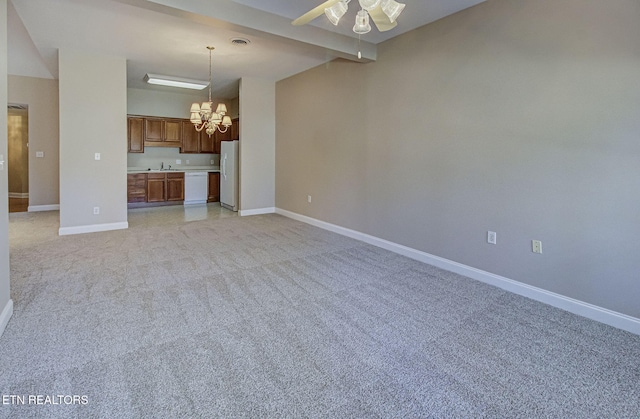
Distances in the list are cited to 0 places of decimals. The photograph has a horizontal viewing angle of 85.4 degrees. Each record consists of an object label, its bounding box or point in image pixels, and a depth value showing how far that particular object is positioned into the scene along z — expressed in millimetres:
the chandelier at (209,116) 5164
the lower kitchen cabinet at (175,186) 7888
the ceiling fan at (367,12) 1995
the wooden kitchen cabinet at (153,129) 7787
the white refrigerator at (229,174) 7230
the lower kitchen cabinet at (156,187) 7664
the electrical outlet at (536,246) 3059
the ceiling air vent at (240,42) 4391
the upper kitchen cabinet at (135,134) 7613
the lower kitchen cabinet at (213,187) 8367
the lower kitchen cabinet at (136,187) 7453
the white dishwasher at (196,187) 8055
